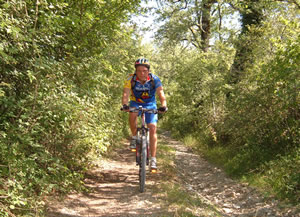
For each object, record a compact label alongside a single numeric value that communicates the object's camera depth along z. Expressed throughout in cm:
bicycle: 499
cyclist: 528
